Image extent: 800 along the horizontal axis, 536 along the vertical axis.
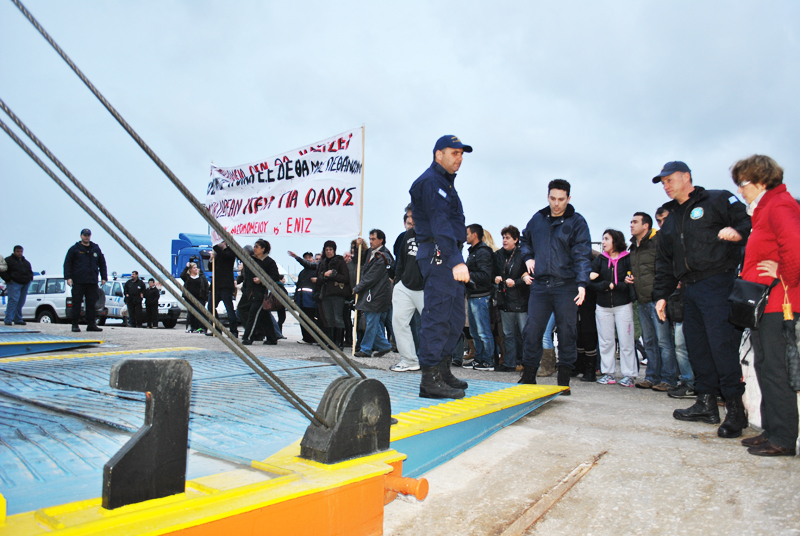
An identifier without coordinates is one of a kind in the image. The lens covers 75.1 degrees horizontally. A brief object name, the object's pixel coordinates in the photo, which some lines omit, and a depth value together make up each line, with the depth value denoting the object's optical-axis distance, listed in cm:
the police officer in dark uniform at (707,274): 336
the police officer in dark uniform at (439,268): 356
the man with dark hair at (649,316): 528
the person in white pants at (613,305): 577
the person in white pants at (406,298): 482
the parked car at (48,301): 1625
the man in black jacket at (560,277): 466
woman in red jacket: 276
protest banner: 809
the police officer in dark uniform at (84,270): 1033
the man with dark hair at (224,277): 936
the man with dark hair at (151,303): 1594
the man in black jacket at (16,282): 1224
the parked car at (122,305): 1664
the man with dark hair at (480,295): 667
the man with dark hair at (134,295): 1626
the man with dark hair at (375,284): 747
